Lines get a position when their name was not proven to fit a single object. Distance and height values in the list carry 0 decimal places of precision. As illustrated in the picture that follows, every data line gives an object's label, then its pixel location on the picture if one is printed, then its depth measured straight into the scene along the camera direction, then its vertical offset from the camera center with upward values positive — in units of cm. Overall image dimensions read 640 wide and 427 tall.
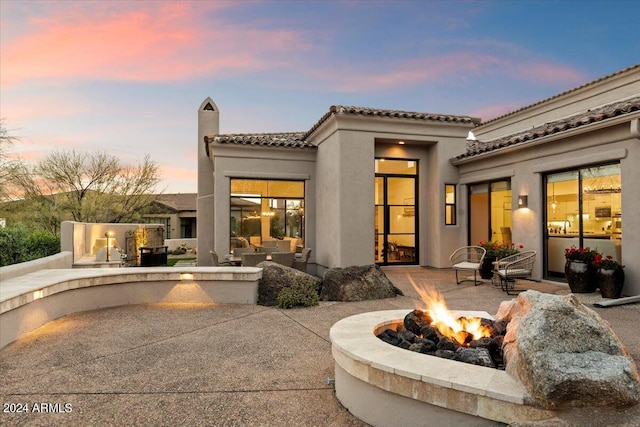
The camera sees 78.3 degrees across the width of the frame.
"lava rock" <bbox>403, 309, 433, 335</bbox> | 407 -107
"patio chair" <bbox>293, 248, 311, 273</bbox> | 1094 -114
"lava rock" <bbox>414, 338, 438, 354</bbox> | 347 -112
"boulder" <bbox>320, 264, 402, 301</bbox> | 777 -129
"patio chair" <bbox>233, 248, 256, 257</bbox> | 1159 -88
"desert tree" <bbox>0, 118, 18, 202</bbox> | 1672 +280
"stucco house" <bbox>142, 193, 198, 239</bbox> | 2964 +44
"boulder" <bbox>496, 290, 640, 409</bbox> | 234 -89
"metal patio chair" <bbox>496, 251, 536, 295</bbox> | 839 -105
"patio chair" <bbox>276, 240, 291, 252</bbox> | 1252 -77
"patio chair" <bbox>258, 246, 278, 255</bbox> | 1173 -86
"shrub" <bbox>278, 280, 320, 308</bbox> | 722 -140
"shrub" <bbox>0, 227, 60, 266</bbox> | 939 -66
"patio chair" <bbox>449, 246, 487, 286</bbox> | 934 -106
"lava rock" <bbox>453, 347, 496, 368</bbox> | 313 -111
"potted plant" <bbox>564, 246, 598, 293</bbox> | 796 -103
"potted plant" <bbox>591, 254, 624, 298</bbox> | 737 -109
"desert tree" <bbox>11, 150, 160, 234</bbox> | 2183 +208
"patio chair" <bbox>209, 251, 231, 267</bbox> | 1108 -107
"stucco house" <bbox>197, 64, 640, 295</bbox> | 948 +93
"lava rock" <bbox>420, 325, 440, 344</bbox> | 379 -111
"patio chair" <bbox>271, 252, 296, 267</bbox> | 1020 -96
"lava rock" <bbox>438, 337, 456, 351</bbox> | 351 -112
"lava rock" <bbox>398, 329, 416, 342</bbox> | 376 -112
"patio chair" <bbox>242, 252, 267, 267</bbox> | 990 -96
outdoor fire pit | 237 -113
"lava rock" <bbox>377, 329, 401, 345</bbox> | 373 -114
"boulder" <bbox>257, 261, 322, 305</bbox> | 760 -117
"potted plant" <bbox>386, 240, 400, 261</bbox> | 1238 -92
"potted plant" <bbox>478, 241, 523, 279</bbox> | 962 -80
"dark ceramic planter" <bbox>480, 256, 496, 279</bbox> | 991 -113
